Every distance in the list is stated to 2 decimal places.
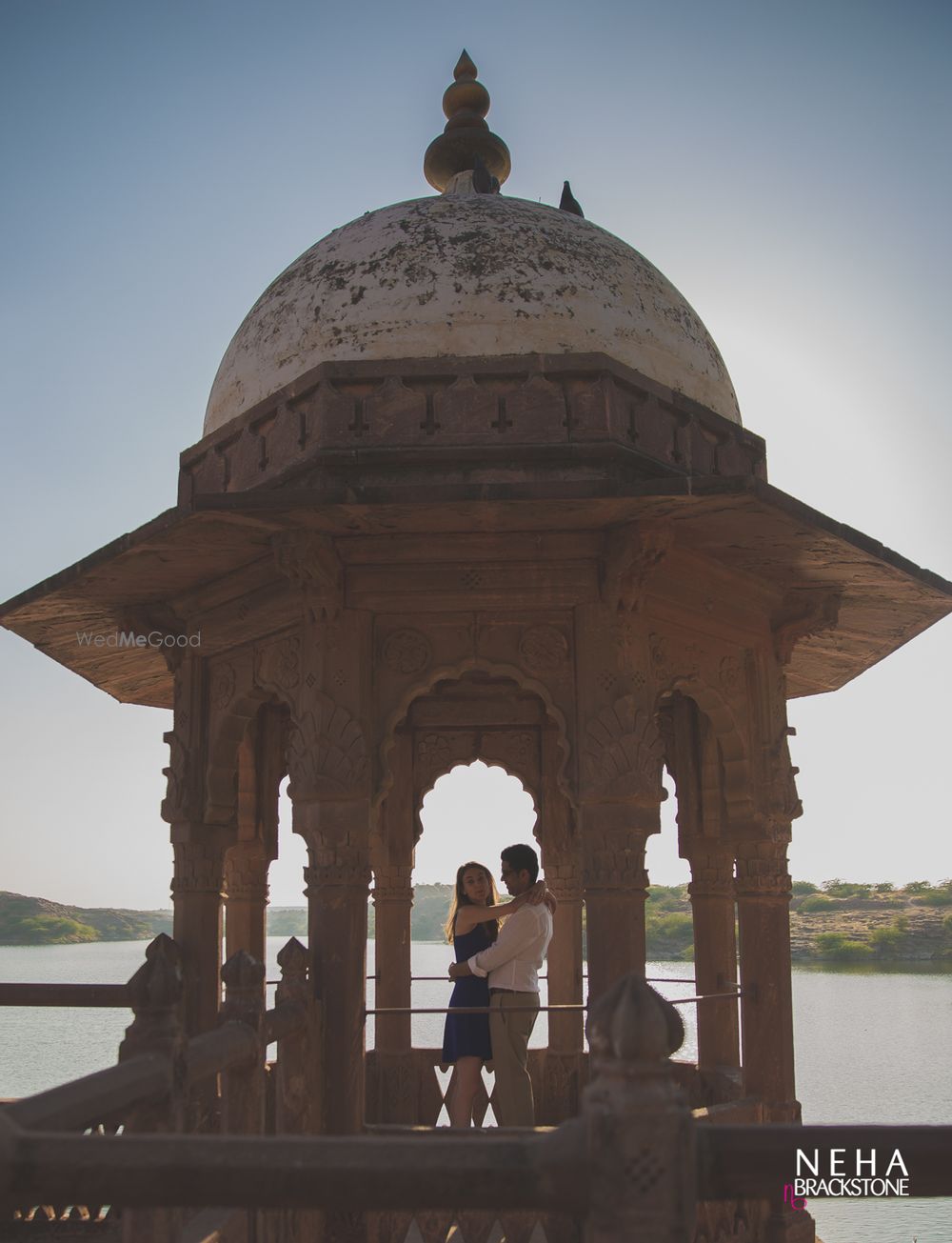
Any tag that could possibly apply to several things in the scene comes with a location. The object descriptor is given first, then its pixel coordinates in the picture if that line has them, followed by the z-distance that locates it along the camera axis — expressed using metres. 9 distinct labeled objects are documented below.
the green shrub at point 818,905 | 50.52
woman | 6.89
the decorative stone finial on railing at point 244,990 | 5.16
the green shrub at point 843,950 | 41.53
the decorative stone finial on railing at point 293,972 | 6.19
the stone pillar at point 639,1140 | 2.72
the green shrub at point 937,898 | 49.72
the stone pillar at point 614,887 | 6.37
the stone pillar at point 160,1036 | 3.92
